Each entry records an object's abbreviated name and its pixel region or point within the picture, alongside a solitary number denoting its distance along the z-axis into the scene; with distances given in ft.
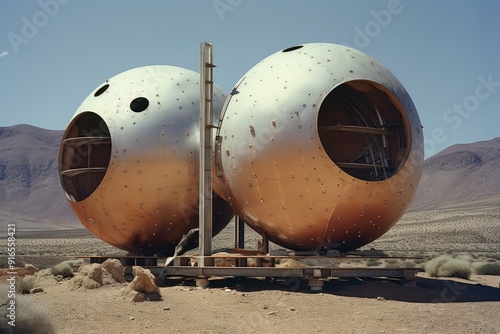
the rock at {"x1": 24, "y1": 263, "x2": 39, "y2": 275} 52.87
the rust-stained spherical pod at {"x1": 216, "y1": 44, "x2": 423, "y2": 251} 42.01
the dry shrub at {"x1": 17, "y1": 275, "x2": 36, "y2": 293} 42.77
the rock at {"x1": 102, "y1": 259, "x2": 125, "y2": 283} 44.80
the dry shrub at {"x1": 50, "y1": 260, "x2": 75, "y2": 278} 50.80
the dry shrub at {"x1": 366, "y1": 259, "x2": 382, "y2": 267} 72.08
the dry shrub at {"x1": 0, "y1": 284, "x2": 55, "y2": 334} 25.27
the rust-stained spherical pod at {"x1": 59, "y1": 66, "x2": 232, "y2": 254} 48.39
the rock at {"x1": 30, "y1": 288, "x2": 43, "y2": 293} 41.97
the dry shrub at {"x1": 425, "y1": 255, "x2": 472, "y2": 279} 55.11
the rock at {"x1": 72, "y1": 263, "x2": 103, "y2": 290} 41.96
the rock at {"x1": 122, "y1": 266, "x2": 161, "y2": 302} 38.27
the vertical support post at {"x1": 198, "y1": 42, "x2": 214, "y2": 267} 46.03
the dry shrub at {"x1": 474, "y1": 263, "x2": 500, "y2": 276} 62.95
